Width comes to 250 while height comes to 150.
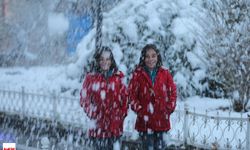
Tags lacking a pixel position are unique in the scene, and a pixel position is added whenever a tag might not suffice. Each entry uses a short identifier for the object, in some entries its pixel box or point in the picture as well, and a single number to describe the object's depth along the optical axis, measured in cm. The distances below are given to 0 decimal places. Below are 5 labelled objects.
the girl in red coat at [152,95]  522
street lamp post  977
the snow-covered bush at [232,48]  848
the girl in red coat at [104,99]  511
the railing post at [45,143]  408
